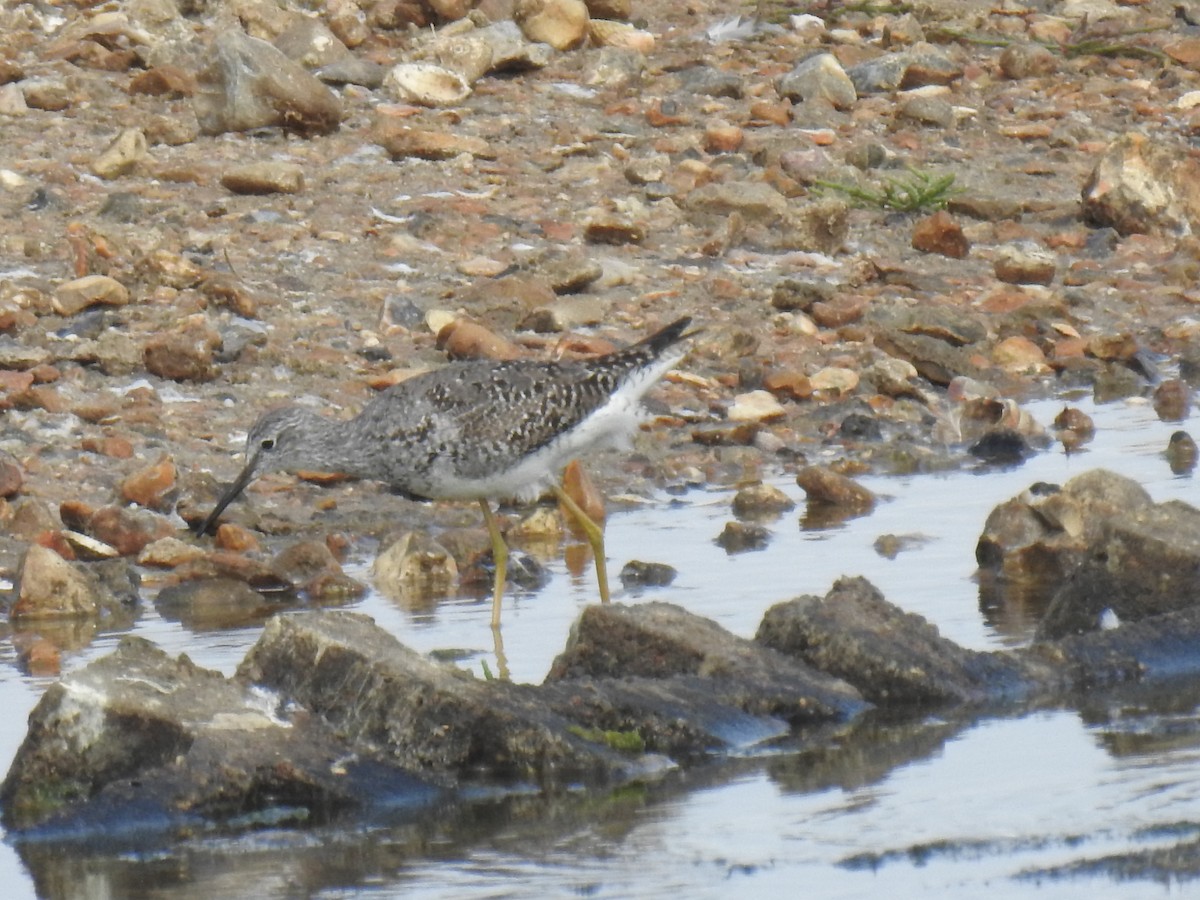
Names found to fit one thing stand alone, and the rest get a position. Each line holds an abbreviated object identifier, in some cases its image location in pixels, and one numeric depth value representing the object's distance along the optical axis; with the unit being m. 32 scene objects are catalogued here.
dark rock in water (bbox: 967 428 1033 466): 22.14
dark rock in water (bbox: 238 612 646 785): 12.27
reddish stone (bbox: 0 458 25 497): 18.95
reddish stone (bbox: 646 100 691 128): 29.23
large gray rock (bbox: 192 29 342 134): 26.67
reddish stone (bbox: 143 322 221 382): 21.41
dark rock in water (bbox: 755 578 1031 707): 13.77
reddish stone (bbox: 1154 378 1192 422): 23.58
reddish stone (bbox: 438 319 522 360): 22.44
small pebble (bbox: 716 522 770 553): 18.94
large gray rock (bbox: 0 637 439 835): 11.57
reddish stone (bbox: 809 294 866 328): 24.89
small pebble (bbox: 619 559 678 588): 17.98
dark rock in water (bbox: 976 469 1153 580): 17.20
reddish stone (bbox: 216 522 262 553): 18.72
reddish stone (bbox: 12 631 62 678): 15.24
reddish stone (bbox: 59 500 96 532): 18.70
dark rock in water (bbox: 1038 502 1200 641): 14.77
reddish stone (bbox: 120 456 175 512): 19.34
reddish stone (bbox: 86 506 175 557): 18.61
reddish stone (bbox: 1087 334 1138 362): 25.17
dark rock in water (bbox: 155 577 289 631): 17.19
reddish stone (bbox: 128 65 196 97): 27.55
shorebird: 18.25
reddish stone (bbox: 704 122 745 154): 28.70
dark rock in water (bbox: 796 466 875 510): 20.33
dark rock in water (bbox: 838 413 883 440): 22.61
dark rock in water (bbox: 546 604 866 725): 13.45
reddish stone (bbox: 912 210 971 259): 27.12
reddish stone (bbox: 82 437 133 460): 20.08
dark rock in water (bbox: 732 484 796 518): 20.14
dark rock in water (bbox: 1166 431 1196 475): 21.06
